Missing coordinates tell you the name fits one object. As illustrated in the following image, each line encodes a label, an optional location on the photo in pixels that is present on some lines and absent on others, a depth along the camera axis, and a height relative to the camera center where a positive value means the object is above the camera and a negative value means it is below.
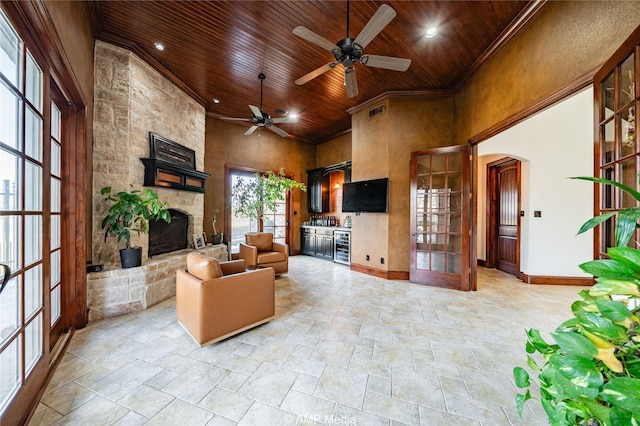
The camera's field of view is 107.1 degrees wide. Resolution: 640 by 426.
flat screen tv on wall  4.55 +0.34
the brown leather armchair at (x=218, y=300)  2.17 -0.86
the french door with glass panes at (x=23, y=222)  1.33 -0.06
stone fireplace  2.83 +0.68
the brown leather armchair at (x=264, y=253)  4.33 -0.77
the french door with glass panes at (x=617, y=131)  1.43 +0.56
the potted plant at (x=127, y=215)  2.78 -0.02
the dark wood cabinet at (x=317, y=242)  6.21 -0.82
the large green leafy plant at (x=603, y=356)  0.62 -0.41
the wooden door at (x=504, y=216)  4.89 -0.06
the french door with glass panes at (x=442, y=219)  3.87 -0.10
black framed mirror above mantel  3.39 +0.72
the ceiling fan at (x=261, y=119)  3.87 +1.62
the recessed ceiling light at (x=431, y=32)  2.87 +2.24
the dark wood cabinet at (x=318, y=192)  6.92 +0.65
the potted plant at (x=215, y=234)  4.96 -0.44
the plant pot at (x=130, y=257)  2.92 -0.55
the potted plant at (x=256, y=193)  5.69 +0.49
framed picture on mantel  4.39 -0.54
